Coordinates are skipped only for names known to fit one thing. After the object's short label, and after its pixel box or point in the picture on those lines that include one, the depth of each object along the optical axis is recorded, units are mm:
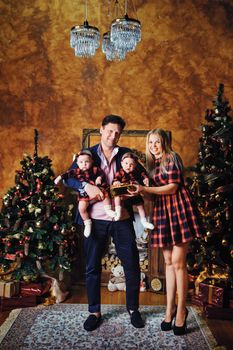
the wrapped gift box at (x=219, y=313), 3590
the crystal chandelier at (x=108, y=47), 3775
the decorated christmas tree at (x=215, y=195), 3711
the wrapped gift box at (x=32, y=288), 3904
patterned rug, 2951
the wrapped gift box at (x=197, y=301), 3876
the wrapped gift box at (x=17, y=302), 3820
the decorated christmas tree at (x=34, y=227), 3789
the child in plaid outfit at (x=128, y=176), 3064
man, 3246
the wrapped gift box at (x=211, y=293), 3688
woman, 2977
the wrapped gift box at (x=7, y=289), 3826
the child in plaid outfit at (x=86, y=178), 3111
